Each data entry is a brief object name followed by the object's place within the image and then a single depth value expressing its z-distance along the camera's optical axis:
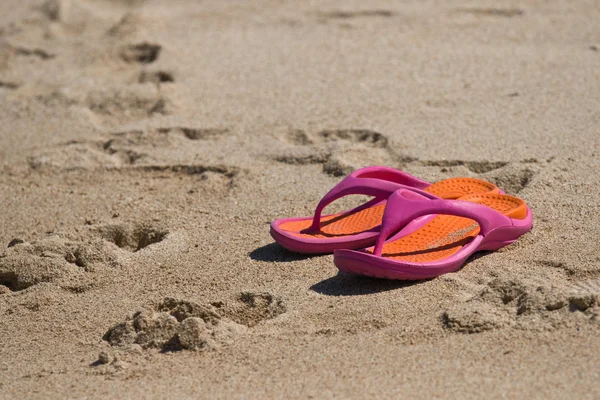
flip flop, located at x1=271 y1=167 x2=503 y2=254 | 5.00
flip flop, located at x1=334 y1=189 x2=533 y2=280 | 4.55
